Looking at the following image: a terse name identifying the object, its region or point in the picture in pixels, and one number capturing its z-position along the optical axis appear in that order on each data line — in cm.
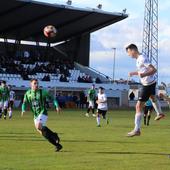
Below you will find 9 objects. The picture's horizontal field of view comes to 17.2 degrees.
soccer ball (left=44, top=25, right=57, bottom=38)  1828
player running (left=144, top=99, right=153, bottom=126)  3268
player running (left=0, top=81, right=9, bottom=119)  3684
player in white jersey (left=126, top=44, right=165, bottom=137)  1477
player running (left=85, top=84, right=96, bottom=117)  4338
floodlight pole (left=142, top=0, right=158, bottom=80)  8534
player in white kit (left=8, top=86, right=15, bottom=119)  3779
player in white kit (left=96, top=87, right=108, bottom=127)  3130
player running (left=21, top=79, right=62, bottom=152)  1614
